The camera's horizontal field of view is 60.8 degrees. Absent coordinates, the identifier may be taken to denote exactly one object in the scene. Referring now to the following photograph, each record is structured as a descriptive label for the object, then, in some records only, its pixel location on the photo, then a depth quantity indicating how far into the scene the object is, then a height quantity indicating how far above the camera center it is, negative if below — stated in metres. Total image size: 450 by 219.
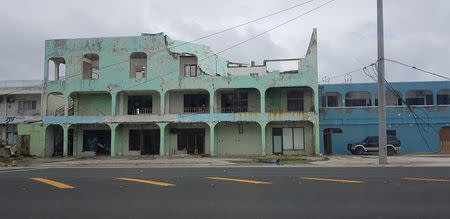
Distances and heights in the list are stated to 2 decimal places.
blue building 31.72 +1.47
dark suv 29.42 -0.94
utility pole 20.89 +2.33
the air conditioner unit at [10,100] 34.38 +3.18
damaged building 29.84 +2.61
